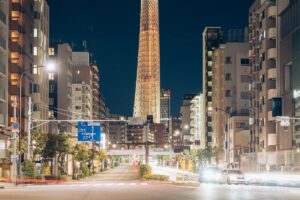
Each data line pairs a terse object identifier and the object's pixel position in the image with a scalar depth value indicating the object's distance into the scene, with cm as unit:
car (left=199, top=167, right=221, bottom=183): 6531
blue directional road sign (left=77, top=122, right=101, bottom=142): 8419
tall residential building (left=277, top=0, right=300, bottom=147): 9556
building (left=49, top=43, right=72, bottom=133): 15638
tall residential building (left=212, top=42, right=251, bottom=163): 15600
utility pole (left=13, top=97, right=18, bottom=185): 5784
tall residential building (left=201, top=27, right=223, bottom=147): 19062
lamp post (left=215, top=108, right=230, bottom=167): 9696
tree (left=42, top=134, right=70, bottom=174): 8931
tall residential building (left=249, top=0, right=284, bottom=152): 10875
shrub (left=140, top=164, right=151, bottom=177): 8874
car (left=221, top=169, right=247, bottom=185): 6116
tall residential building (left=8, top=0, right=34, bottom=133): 9162
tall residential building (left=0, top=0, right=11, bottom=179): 8438
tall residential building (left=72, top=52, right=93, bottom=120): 19225
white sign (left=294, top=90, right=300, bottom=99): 9400
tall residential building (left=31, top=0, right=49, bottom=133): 10688
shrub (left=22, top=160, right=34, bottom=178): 7031
